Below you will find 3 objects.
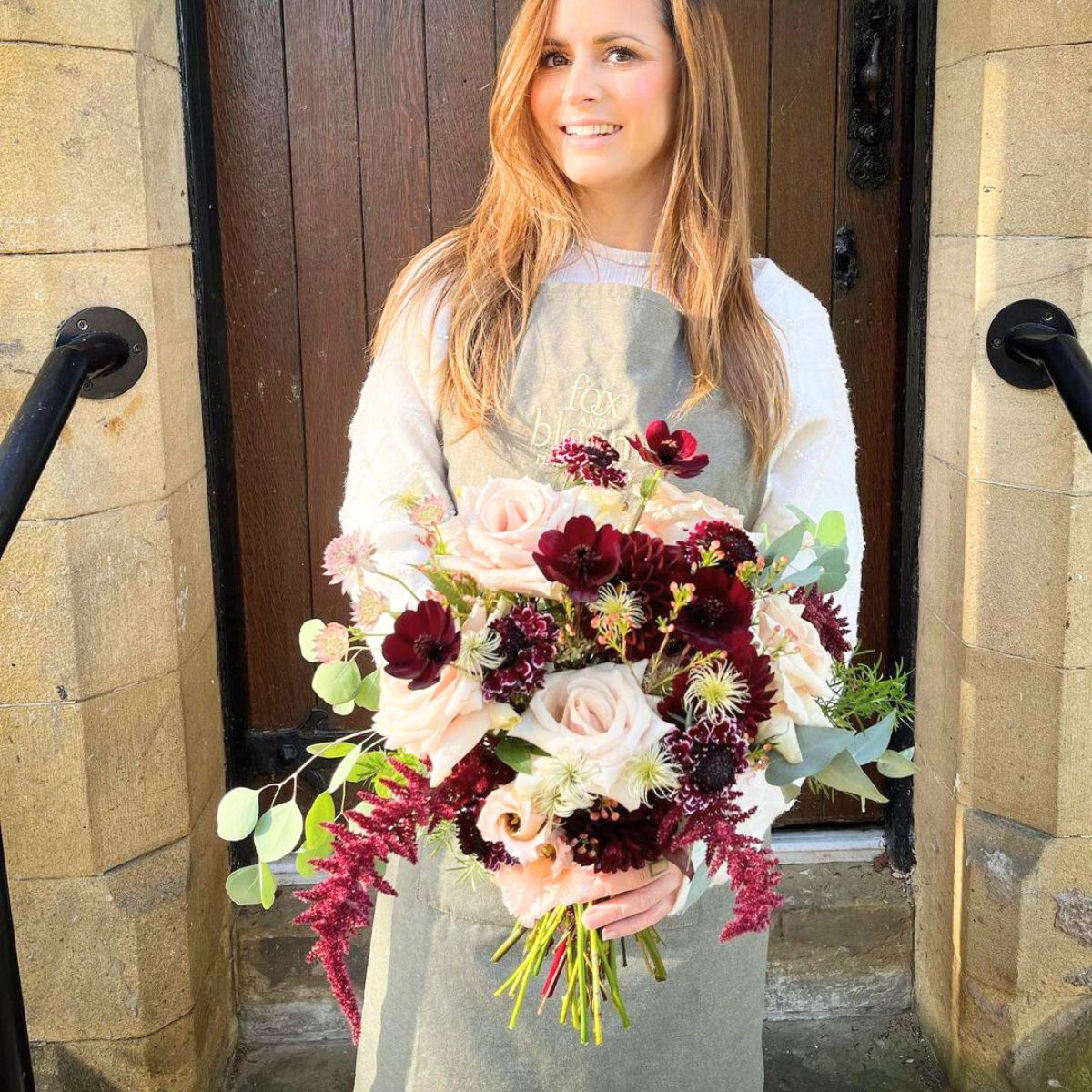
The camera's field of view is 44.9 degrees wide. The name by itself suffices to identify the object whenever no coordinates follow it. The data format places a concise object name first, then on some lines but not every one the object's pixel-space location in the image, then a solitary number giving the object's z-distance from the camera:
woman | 1.66
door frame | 2.46
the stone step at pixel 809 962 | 2.73
